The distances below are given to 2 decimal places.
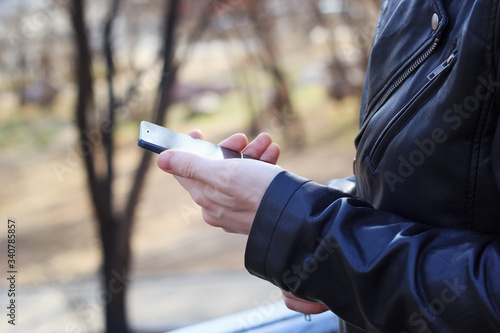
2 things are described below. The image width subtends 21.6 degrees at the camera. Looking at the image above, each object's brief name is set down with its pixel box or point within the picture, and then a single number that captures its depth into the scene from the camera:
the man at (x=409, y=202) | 1.10
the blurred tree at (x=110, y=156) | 2.94
